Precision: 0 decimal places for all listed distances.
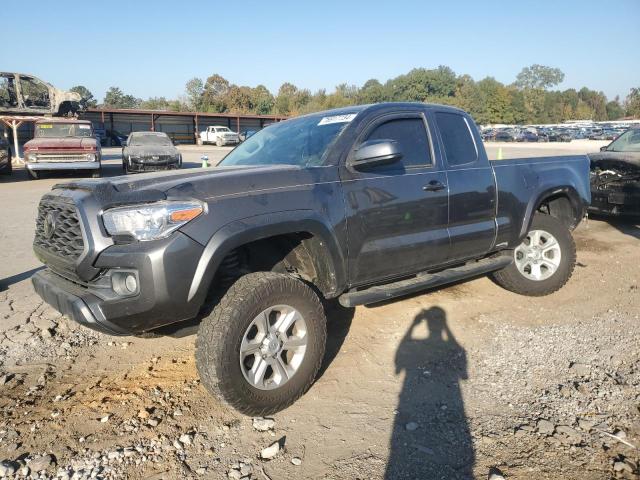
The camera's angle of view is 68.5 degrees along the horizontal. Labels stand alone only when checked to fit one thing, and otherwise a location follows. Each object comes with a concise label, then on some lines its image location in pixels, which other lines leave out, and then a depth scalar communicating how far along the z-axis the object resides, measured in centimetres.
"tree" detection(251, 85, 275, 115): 8039
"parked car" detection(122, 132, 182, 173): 1636
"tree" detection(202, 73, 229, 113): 7938
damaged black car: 794
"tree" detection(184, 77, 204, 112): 8725
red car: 1516
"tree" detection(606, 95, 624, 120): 13423
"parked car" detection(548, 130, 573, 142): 5488
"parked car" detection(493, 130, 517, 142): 5494
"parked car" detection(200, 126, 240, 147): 4081
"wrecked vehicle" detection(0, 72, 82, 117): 2014
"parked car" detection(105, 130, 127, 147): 4012
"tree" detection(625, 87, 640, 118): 10225
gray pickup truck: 267
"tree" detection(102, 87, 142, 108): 10800
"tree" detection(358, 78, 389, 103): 9850
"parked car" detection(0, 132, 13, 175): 1581
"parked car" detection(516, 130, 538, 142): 5416
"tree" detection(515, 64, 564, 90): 12544
